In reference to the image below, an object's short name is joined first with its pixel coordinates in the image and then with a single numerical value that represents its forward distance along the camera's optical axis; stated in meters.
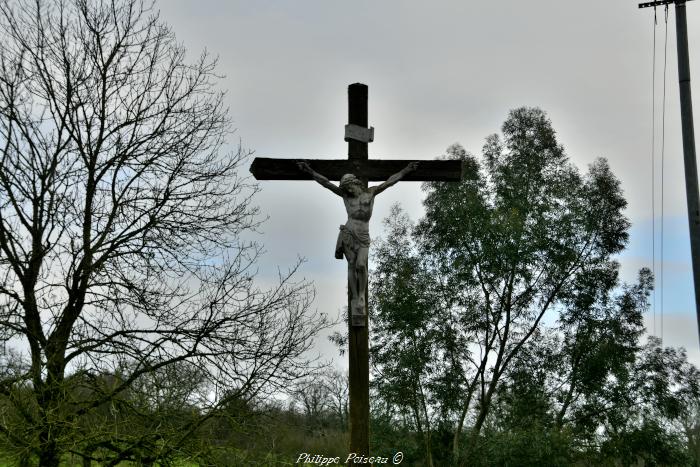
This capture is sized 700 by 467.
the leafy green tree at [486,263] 19.64
